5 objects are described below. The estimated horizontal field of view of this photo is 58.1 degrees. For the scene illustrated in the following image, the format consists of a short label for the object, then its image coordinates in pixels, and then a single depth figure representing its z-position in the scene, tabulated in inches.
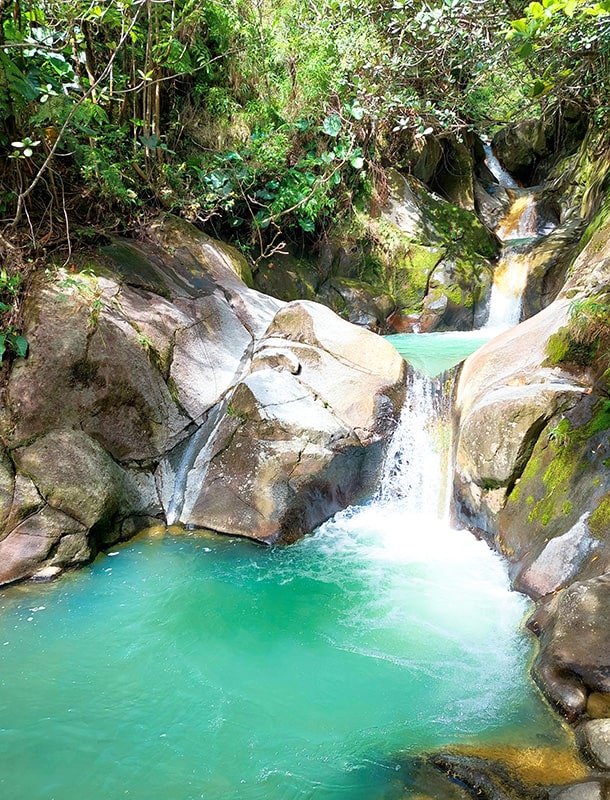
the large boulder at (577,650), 121.6
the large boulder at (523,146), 615.2
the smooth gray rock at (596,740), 106.3
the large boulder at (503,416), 191.2
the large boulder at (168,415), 198.2
